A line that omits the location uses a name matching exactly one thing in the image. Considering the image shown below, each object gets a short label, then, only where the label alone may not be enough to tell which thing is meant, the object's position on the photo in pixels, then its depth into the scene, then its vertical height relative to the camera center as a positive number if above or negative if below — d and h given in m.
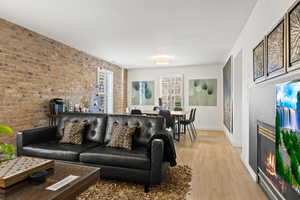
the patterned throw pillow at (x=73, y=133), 2.79 -0.52
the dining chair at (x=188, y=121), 5.23 -0.61
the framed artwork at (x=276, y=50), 1.73 +0.55
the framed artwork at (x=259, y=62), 2.30 +0.55
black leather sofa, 2.16 -0.69
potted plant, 1.40 -0.43
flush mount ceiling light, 5.40 +1.29
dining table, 4.83 -0.38
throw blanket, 2.30 -0.63
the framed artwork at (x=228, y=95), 4.78 +0.18
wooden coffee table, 1.15 -0.62
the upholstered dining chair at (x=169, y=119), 4.78 -0.50
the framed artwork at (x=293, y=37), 1.43 +0.54
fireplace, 1.65 -0.77
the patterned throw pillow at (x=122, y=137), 2.53 -0.54
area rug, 2.08 -1.14
